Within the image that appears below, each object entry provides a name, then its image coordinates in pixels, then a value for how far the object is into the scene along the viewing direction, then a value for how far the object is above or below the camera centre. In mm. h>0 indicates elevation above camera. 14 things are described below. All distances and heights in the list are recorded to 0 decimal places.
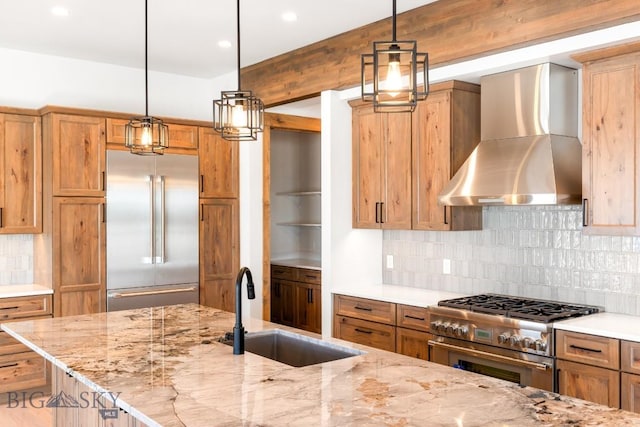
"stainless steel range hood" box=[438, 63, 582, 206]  3615 +420
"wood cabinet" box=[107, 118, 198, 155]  5207 +707
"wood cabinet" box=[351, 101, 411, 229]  4602 +352
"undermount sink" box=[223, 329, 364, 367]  2746 -666
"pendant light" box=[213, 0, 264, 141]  2617 +435
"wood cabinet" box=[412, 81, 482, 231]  4273 +483
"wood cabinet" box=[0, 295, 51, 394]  4691 -1147
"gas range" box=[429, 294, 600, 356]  3420 -665
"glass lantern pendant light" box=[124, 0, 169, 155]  3215 +415
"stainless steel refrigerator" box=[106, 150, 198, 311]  5191 -152
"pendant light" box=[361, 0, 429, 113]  2016 +454
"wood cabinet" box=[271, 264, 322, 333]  6277 -941
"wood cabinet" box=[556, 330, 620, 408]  3113 -850
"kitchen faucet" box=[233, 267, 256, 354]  2529 -462
